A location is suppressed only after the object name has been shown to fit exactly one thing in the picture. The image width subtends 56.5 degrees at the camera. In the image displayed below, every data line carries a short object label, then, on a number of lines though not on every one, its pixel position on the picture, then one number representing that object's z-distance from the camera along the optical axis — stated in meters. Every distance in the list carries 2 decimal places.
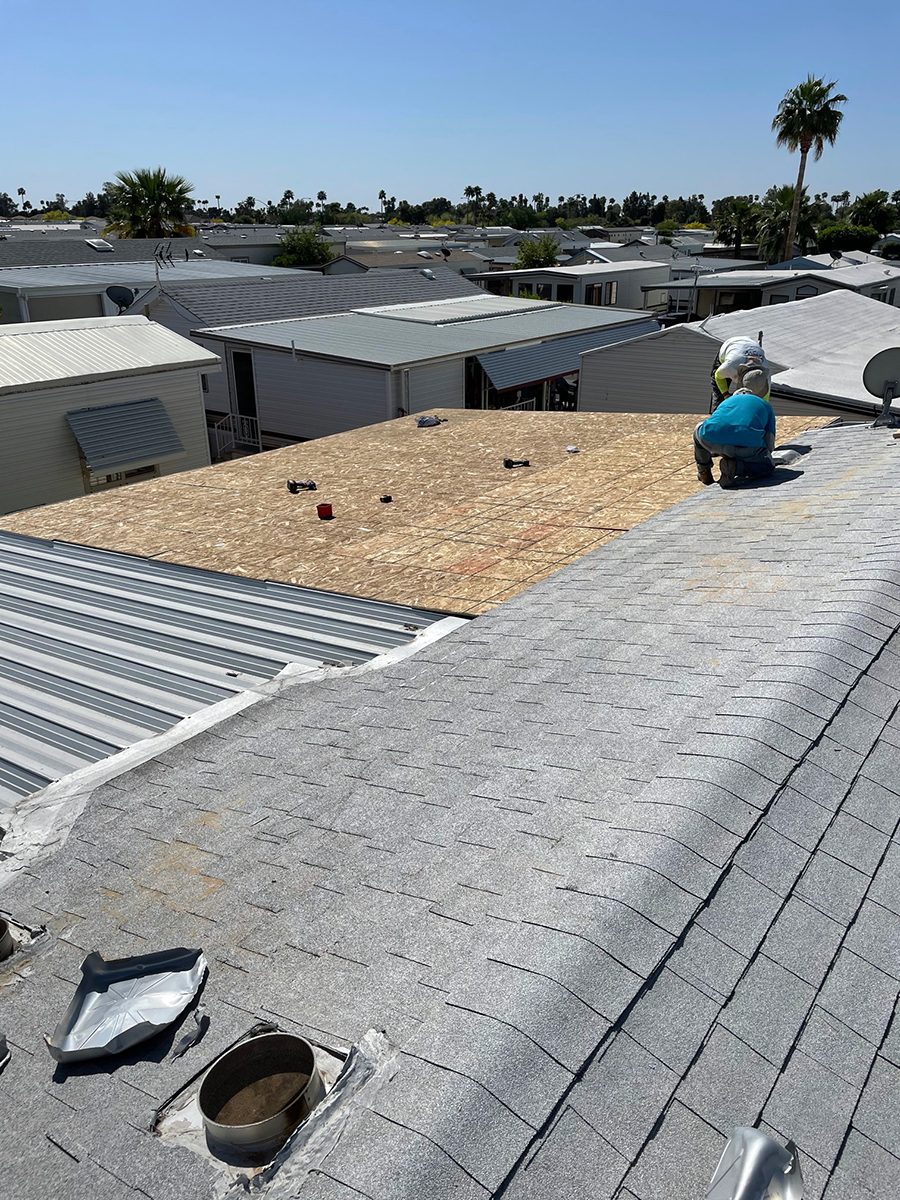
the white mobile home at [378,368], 25.67
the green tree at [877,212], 83.81
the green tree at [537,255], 67.00
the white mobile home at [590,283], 54.72
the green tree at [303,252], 62.47
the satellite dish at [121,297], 34.44
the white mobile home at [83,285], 36.84
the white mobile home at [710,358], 19.96
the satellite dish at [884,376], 10.33
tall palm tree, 53.16
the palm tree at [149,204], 52.78
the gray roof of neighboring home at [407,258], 63.12
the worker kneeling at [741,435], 9.01
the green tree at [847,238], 73.56
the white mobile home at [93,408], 18.97
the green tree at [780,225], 60.47
